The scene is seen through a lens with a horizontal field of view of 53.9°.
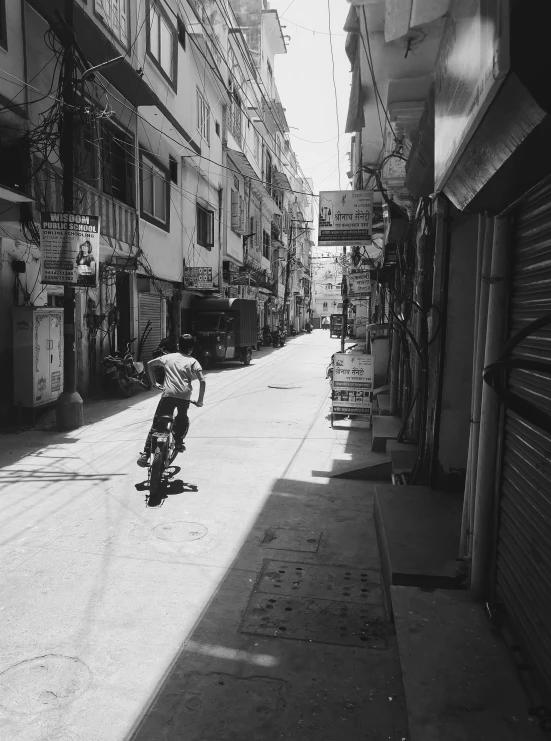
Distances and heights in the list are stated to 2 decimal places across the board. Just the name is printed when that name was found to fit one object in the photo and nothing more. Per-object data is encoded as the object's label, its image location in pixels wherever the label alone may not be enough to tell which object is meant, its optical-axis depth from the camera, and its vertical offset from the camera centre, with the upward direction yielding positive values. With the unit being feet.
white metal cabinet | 31.55 -2.89
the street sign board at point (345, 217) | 35.60 +6.33
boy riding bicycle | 20.98 -2.72
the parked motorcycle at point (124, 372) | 42.78 -5.26
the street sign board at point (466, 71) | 5.13 +2.95
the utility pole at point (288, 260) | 144.42 +13.85
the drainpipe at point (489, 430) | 9.44 -2.01
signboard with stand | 32.19 -4.22
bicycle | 19.47 -5.16
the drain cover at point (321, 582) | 13.01 -6.76
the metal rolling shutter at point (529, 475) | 7.45 -2.37
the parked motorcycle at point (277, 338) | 116.98 -5.89
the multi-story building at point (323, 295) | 289.70 +9.87
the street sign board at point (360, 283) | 54.65 +3.08
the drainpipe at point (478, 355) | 10.40 -0.73
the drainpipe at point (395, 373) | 31.70 -3.46
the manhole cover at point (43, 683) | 8.92 -6.54
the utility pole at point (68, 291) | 28.91 +0.81
